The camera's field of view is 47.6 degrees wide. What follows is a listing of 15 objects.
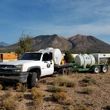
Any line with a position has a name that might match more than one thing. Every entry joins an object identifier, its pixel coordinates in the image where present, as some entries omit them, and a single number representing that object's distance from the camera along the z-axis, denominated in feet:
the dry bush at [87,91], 20.07
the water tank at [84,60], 36.18
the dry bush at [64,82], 23.12
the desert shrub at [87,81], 24.32
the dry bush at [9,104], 15.65
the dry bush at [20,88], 20.40
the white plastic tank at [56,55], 30.52
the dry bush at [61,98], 17.43
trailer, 35.79
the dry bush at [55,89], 20.27
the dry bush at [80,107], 15.72
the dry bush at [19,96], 17.85
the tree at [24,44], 68.99
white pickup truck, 21.61
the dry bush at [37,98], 16.66
